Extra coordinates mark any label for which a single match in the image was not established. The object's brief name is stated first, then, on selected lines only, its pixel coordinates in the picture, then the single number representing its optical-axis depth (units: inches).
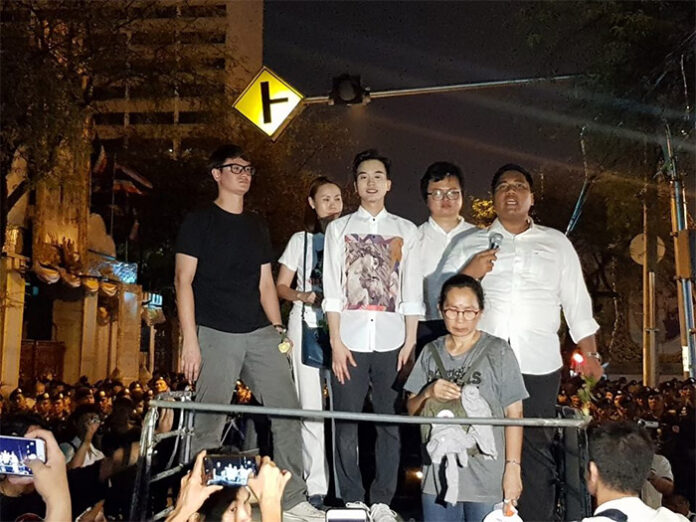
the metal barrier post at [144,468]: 175.8
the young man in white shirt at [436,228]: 271.4
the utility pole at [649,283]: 719.1
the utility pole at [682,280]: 427.2
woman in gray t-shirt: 200.8
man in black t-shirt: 236.8
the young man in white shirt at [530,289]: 240.7
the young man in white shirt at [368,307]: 239.3
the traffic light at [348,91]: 532.4
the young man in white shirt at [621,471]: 166.2
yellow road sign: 497.7
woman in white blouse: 263.0
